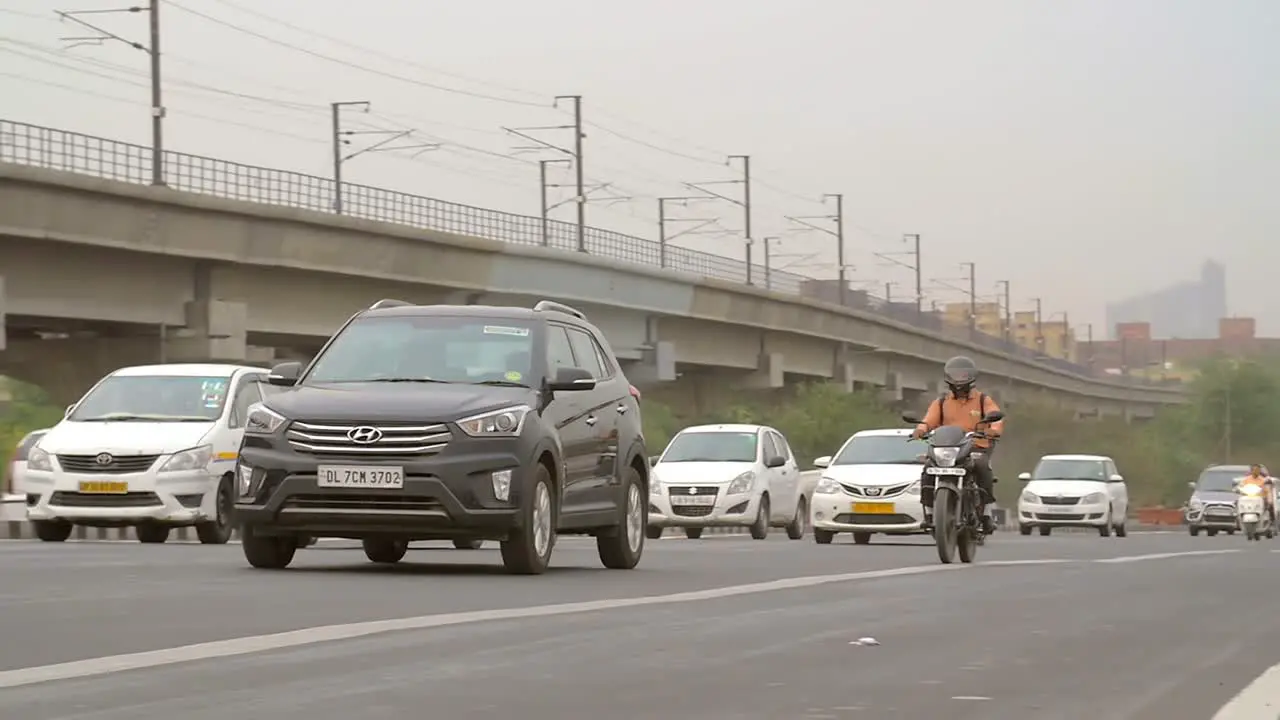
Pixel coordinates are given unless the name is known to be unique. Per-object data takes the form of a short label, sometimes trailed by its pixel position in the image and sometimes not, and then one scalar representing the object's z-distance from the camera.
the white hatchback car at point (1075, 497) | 46.22
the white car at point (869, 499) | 30.36
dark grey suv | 15.04
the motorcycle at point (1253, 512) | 46.56
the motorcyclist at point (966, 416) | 20.69
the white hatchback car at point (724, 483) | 33.19
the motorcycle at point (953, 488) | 20.42
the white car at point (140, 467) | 23.39
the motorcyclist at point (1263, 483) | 47.53
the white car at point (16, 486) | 29.56
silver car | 54.66
